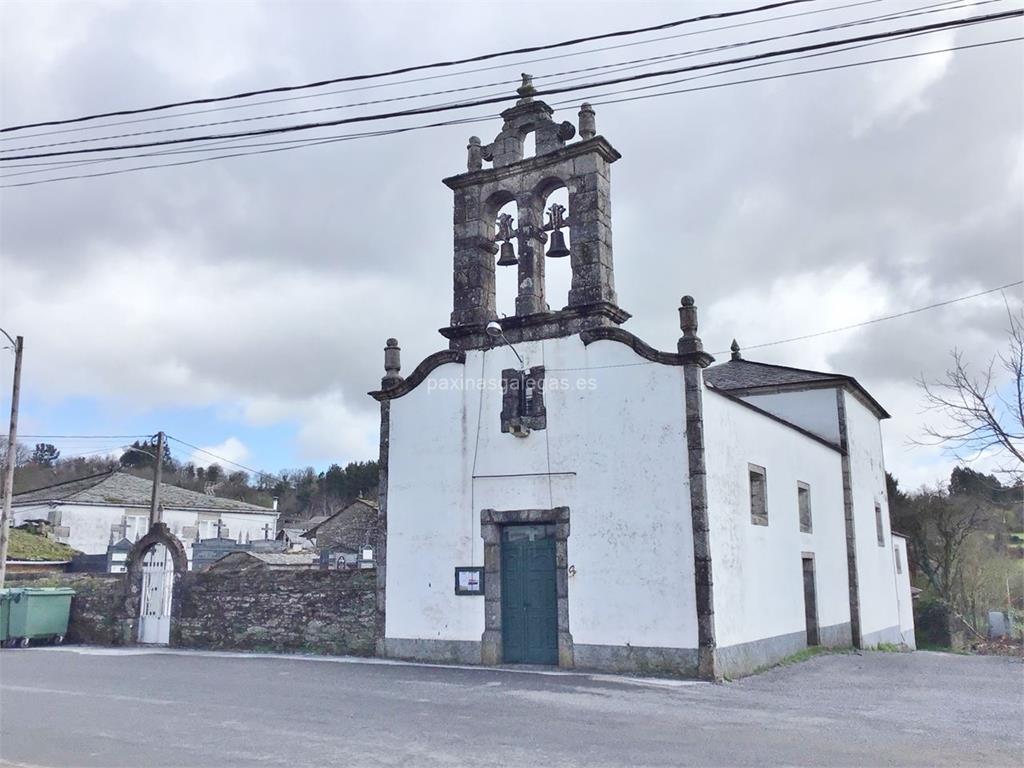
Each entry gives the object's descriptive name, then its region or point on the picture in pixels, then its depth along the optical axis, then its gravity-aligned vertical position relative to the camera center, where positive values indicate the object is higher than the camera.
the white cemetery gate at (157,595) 17.92 -0.83
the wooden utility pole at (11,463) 21.42 +2.35
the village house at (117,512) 45.34 +2.42
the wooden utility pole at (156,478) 34.28 +3.08
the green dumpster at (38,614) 17.98 -1.23
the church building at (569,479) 13.34 +1.28
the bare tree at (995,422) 16.33 +2.68
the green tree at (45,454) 87.55 +10.79
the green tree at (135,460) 84.50 +9.44
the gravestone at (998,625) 35.16 -2.97
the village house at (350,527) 49.50 +1.61
